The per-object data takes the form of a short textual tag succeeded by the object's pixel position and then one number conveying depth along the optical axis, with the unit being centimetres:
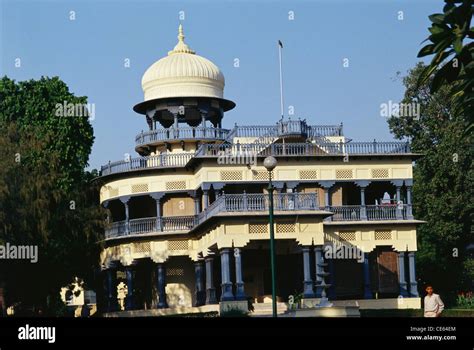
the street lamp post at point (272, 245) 3108
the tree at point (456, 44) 1209
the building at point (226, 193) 4991
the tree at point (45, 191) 4069
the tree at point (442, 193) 5341
